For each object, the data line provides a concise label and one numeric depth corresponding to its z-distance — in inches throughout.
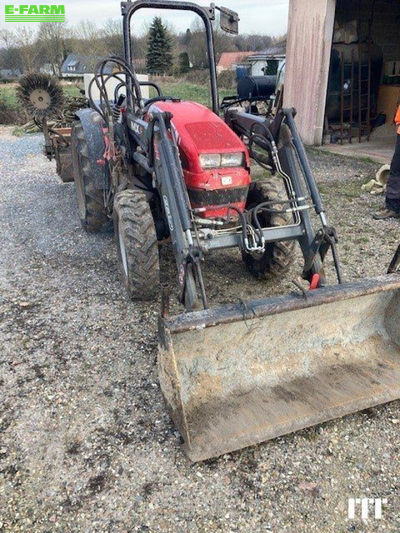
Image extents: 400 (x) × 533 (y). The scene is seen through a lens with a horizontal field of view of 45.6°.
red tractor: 121.6
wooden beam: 379.2
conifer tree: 1395.2
